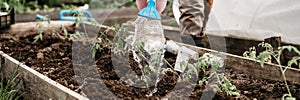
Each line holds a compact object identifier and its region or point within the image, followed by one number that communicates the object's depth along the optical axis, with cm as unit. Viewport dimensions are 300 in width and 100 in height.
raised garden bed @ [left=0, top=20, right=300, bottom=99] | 204
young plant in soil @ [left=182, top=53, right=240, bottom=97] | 190
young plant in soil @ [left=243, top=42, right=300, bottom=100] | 171
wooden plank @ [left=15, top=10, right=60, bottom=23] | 475
